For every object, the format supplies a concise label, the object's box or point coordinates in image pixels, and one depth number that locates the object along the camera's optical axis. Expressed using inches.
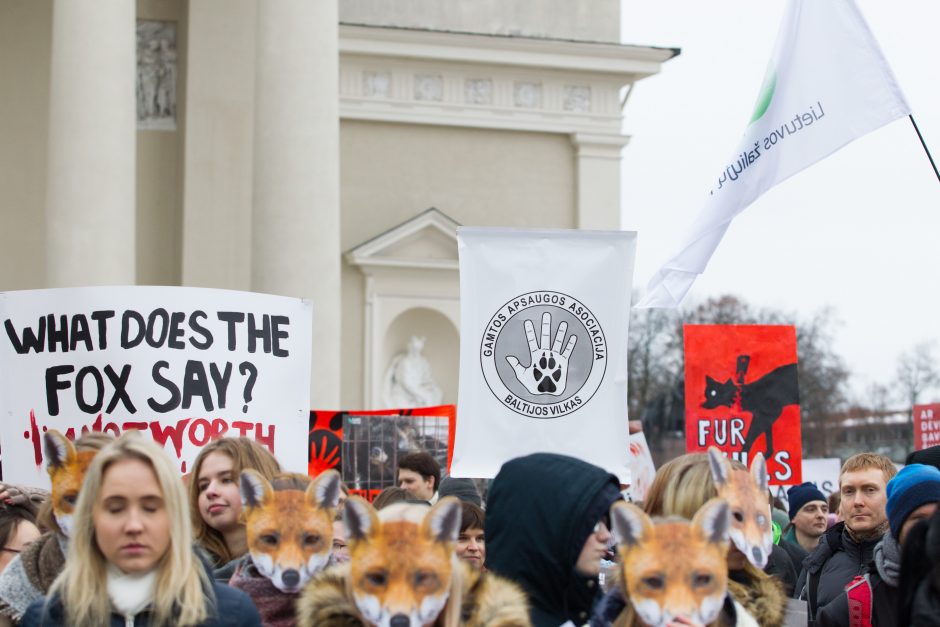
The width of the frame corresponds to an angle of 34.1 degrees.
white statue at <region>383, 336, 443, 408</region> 942.4
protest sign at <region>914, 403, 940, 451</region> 661.9
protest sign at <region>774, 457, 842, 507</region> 652.7
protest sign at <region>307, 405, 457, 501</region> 563.8
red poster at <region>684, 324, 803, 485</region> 424.2
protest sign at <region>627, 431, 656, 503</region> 482.0
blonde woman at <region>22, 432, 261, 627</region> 163.3
